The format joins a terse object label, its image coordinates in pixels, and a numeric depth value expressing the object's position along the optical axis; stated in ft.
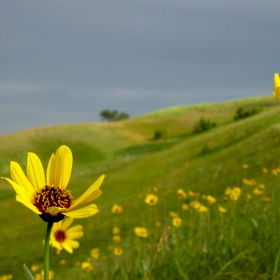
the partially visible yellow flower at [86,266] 10.07
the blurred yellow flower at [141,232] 9.84
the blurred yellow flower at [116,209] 11.78
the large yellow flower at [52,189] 2.96
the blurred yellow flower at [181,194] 12.62
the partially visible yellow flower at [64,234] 5.85
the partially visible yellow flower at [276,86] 3.81
